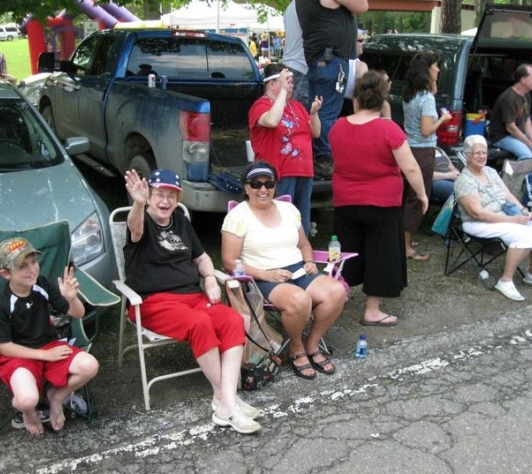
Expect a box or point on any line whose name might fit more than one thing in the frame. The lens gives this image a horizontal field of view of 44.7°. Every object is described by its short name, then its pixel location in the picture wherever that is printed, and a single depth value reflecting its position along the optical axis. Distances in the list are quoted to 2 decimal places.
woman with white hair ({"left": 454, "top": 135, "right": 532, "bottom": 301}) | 5.11
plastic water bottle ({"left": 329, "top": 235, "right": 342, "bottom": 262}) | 4.21
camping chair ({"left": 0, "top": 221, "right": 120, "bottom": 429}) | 3.38
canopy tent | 24.27
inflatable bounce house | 17.78
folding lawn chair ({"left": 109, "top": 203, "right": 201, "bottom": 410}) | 3.43
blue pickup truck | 5.15
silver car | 4.02
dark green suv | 6.32
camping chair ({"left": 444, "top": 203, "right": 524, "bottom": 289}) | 5.39
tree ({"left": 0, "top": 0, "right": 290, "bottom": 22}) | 6.83
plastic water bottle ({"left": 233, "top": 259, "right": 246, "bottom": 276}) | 3.82
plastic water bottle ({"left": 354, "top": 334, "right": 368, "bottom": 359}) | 4.14
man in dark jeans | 5.29
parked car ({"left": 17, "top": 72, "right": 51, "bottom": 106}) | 11.24
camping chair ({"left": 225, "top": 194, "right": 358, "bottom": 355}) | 4.21
